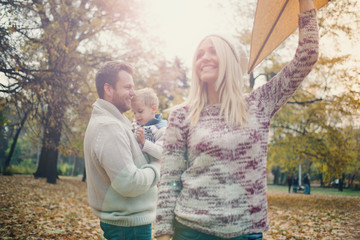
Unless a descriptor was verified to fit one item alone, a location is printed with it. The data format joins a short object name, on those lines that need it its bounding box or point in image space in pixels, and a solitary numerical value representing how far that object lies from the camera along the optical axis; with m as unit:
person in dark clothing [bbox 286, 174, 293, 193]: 29.83
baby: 3.07
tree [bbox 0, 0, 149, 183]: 7.22
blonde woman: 1.57
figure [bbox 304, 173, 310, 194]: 25.41
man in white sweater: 2.00
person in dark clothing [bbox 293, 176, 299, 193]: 28.98
